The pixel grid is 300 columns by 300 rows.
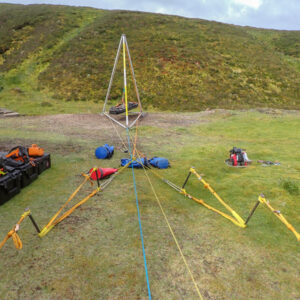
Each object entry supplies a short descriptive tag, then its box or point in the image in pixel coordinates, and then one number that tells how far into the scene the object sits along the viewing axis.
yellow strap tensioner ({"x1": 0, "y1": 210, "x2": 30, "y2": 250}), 4.94
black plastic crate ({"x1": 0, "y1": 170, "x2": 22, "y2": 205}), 7.57
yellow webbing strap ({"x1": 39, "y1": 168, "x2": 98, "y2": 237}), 6.15
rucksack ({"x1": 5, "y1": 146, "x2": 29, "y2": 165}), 9.20
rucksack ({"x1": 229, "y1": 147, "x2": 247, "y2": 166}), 10.82
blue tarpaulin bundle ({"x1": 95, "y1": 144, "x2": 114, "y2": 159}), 11.72
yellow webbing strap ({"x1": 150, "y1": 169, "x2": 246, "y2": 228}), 6.52
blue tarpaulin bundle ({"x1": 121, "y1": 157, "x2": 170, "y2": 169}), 10.73
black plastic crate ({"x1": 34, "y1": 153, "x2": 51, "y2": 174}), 9.70
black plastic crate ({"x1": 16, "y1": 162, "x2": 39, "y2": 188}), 8.66
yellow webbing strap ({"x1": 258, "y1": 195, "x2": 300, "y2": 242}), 5.41
